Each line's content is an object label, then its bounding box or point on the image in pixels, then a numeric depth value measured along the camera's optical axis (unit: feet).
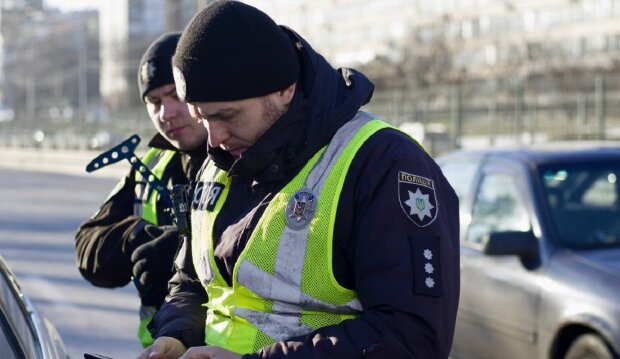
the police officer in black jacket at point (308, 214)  7.64
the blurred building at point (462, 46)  72.38
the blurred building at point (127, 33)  299.58
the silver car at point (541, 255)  17.57
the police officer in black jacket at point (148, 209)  11.71
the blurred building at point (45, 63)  303.79
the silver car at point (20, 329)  9.64
